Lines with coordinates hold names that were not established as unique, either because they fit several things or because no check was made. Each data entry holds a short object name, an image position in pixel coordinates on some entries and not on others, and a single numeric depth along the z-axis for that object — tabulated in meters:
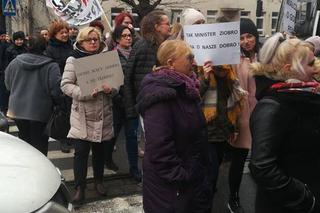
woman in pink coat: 4.61
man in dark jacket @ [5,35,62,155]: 5.25
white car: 2.36
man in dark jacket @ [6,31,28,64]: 10.91
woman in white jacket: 4.79
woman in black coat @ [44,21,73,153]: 5.76
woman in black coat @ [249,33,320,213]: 2.46
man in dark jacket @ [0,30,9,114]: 11.21
